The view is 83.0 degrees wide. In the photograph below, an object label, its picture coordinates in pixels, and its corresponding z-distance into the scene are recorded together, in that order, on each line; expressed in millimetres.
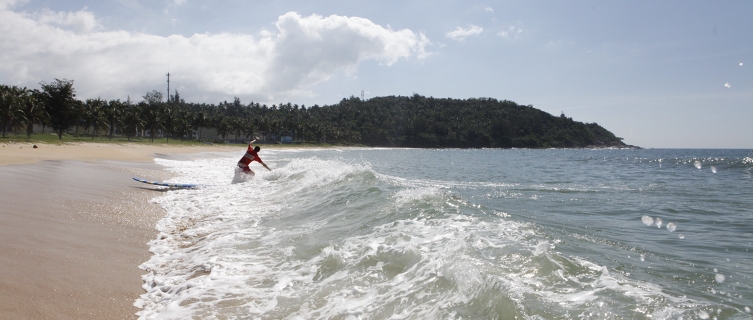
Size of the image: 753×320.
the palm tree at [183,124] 84962
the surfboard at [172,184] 13742
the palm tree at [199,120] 94600
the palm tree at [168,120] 80312
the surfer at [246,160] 16516
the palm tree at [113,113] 66688
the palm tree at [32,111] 48344
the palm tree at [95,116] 62875
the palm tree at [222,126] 101062
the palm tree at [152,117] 75519
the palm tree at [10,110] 45062
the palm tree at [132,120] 71500
